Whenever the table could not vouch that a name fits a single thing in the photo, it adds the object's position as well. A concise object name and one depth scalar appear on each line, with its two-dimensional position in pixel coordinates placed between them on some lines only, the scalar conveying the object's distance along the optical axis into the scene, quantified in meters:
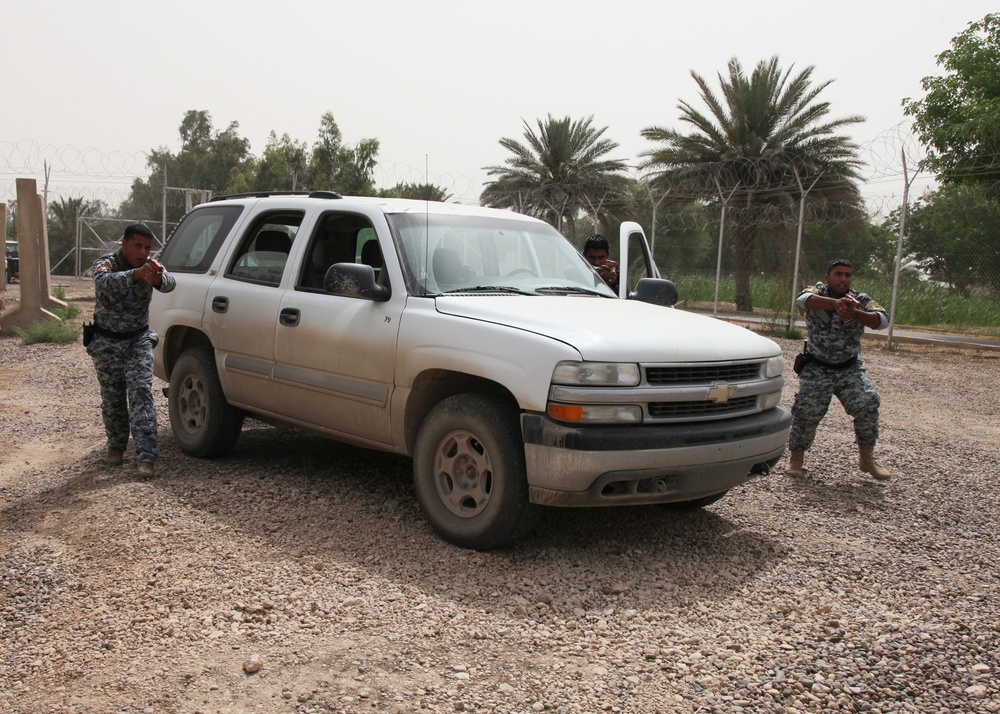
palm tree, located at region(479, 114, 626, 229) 31.83
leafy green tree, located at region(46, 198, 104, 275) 39.78
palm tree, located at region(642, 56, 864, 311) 25.56
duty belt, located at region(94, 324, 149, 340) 5.99
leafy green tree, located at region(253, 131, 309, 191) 38.66
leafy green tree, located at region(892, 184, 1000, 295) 16.75
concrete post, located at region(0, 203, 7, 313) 16.56
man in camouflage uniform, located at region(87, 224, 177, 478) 5.81
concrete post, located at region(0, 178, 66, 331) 13.67
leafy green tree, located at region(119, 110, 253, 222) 62.16
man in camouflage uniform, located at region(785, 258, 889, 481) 6.27
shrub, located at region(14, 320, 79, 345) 12.74
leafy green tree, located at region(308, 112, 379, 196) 33.16
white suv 4.12
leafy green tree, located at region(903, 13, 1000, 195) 22.73
